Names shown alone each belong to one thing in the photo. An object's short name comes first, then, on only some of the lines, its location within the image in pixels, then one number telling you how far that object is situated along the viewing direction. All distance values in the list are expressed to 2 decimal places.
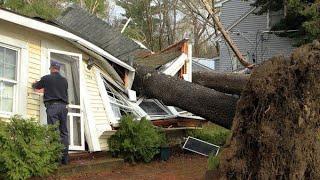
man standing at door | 9.62
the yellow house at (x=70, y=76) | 9.70
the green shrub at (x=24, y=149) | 8.03
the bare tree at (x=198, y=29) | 43.75
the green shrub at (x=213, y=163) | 7.97
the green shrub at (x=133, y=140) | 11.53
